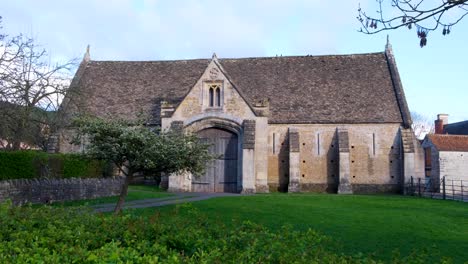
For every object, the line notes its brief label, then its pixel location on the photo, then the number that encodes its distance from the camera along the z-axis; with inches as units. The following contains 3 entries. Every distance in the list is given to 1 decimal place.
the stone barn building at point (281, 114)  1242.8
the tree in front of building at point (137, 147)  598.2
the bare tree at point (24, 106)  659.4
